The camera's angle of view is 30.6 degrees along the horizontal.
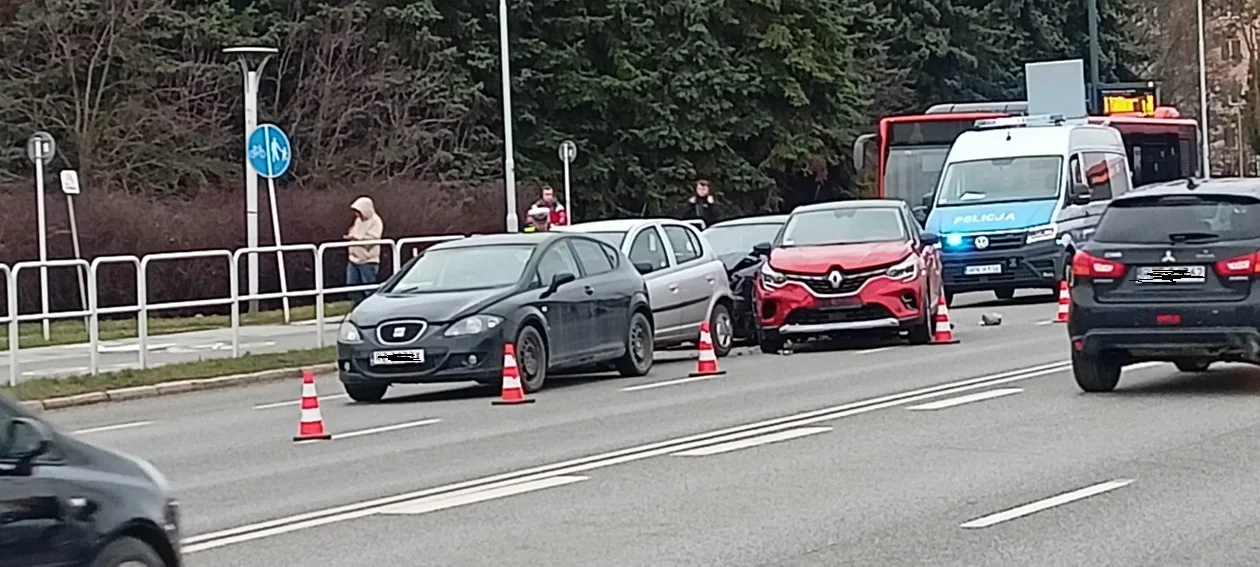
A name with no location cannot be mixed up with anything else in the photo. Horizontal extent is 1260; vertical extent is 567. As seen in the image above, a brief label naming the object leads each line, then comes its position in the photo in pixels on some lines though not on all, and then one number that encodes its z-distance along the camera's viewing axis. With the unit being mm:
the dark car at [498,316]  19484
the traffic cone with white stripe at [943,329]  25031
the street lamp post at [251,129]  31078
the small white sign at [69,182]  29359
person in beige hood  27891
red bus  40094
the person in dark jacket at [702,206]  39656
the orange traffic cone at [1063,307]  28172
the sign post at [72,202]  24834
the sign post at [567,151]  39438
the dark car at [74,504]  6906
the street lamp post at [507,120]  38188
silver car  23531
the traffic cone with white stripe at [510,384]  19062
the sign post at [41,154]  27969
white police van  32656
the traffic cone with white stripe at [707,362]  21734
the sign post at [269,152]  28688
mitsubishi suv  17281
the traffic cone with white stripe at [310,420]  16641
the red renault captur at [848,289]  24078
